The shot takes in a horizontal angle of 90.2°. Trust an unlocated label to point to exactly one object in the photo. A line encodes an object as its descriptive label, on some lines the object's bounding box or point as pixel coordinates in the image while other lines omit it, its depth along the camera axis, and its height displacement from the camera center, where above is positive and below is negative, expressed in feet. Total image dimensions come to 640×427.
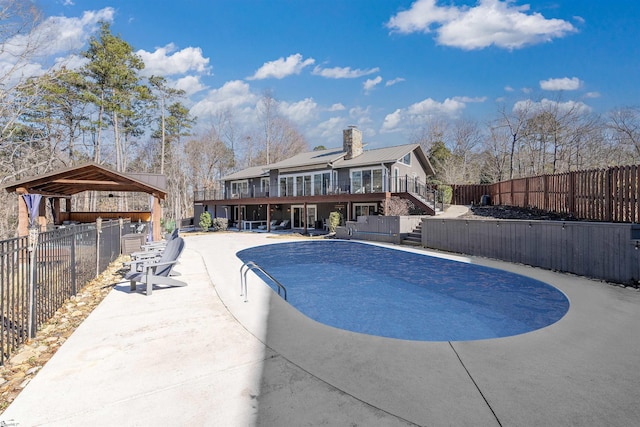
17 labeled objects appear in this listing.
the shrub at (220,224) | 83.56 -3.05
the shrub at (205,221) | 82.48 -2.21
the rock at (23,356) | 11.47 -5.30
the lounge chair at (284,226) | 82.38 -3.63
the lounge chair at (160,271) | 19.94 -3.88
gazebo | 34.24 +3.57
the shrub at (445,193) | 69.15 +3.89
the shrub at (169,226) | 75.14 -3.25
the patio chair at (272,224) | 85.89 -3.36
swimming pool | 17.31 -6.18
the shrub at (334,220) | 65.00 -1.77
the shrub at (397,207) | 60.13 +0.78
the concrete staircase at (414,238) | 47.87 -4.14
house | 63.93 +6.11
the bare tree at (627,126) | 75.00 +20.11
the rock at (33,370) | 10.69 -5.31
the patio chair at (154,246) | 28.14 -2.97
